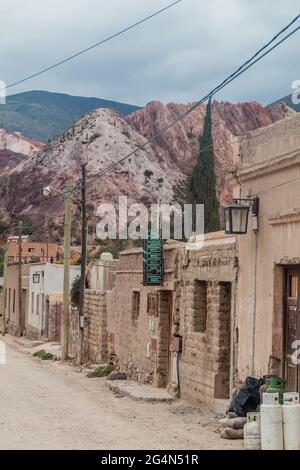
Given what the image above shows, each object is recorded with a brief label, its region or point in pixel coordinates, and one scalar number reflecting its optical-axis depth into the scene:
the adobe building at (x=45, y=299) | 43.94
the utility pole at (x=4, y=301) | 56.81
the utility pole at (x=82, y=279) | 29.69
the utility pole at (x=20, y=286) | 51.67
